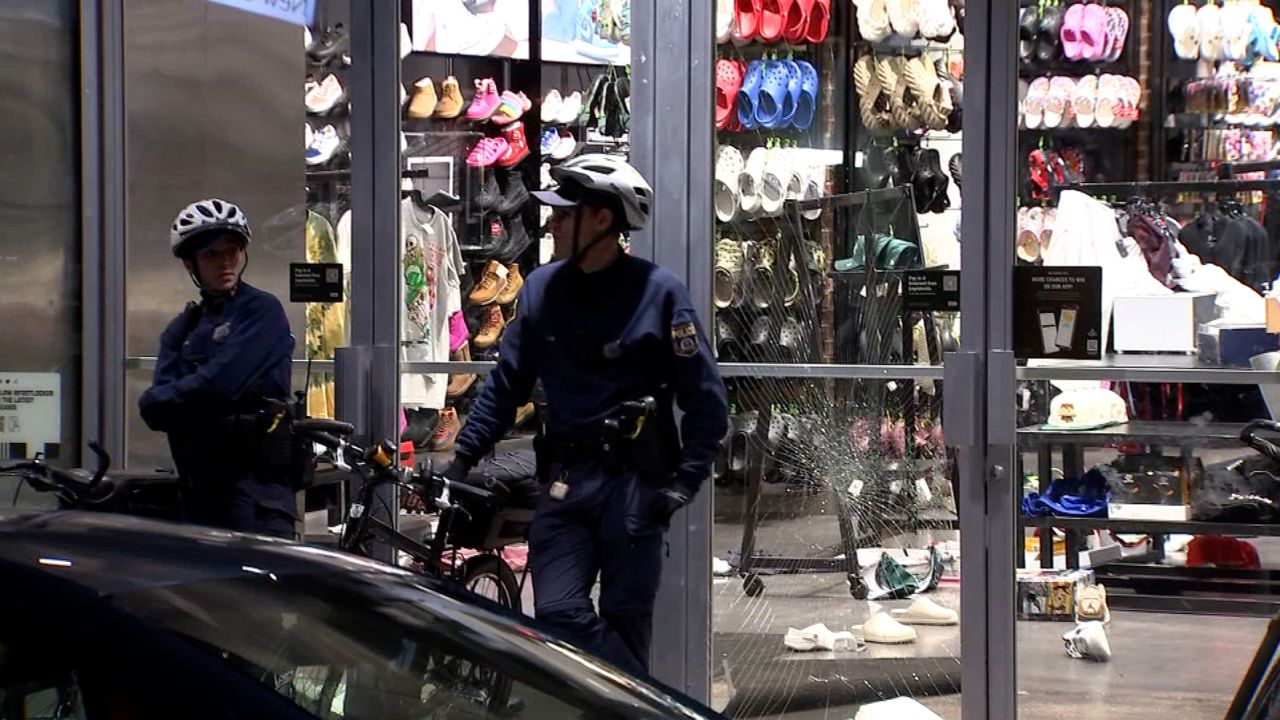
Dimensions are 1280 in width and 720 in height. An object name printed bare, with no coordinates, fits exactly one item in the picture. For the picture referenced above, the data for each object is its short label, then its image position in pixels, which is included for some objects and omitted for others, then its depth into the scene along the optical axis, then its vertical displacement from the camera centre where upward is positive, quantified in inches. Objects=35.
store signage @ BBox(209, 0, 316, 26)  578.6 +50.9
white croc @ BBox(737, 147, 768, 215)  487.5 +16.4
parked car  163.3 -18.1
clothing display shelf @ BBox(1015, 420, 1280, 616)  435.5 -31.2
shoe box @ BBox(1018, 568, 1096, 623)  449.4 -38.6
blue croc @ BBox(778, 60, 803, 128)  486.0 +28.6
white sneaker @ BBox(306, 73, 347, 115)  547.5 +32.1
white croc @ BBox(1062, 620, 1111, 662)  450.0 -45.0
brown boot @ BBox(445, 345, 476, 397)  522.0 -12.7
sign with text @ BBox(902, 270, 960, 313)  458.3 +1.0
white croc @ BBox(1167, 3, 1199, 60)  443.2 +34.2
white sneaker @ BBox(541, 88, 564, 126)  515.2 +28.5
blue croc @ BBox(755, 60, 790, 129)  486.6 +28.5
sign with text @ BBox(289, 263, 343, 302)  534.9 +2.1
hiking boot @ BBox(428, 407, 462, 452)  530.6 -20.8
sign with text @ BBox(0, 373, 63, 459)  620.7 -21.6
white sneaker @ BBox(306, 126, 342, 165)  548.7 +24.1
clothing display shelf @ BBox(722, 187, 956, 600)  467.2 -28.6
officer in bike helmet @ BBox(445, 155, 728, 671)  393.4 -12.1
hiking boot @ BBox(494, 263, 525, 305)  521.3 +1.8
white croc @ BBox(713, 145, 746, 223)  488.1 +15.9
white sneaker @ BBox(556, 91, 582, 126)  510.3 +27.8
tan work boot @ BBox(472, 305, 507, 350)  522.6 -4.6
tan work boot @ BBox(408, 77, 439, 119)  531.8 +30.1
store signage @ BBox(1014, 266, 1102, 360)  446.9 -1.9
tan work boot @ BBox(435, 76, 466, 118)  529.3 +30.1
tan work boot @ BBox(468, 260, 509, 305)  522.3 +2.1
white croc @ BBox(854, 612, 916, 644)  470.6 -45.8
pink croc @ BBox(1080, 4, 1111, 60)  448.8 +34.4
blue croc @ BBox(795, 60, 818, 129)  485.1 +28.3
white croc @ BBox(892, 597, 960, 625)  463.8 -43.0
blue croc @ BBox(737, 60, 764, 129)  488.4 +28.9
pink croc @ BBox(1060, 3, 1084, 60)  450.6 +35.0
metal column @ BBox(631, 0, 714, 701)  482.3 +11.1
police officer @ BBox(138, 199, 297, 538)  454.3 -11.9
